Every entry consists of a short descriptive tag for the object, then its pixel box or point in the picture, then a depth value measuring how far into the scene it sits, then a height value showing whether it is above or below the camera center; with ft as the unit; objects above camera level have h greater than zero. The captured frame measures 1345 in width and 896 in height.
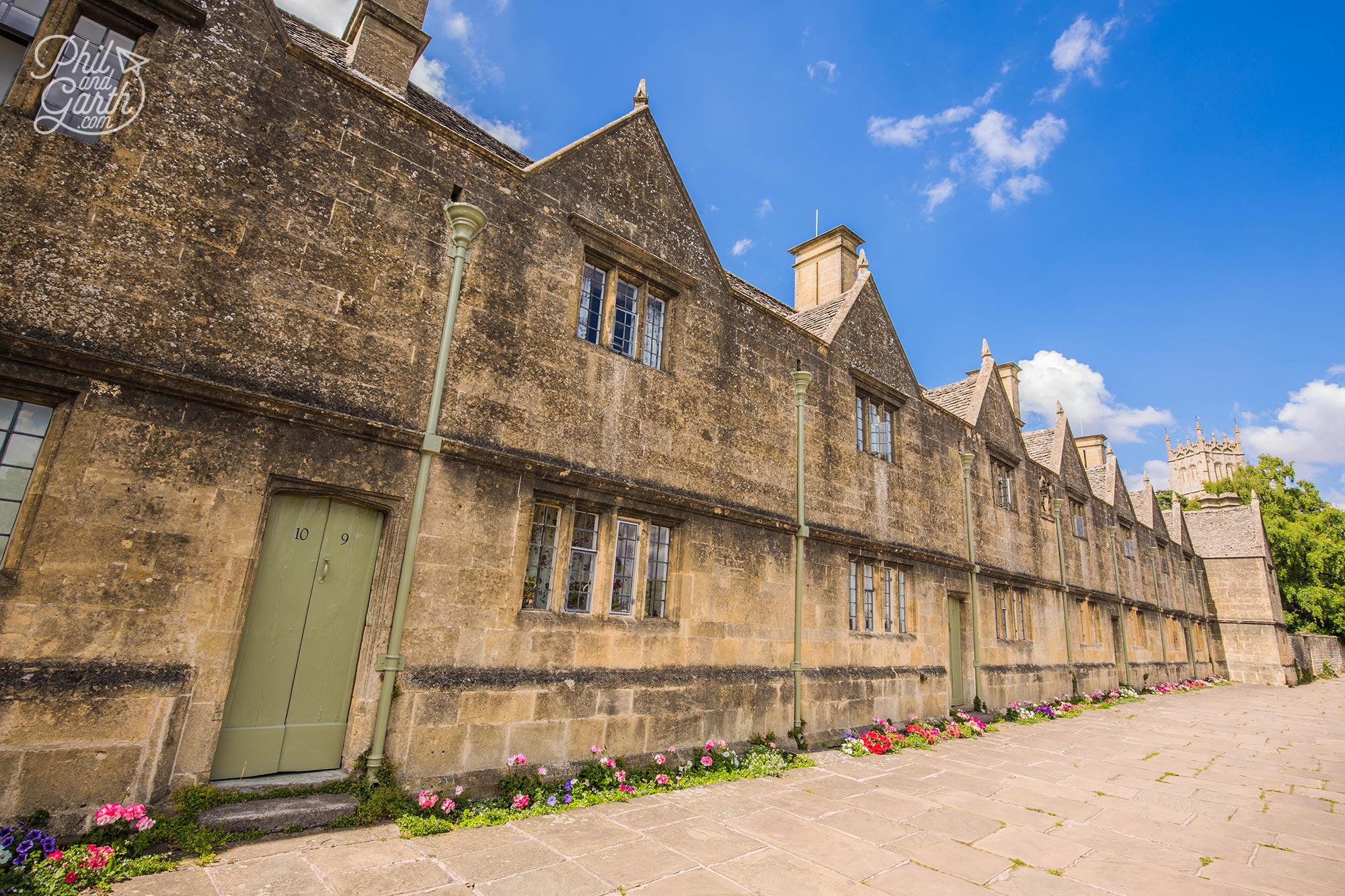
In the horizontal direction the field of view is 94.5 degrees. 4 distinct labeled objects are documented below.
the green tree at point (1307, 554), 118.62 +19.52
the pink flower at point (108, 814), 13.75 -5.10
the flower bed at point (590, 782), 18.25 -5.95
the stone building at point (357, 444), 15.20 +4.83
